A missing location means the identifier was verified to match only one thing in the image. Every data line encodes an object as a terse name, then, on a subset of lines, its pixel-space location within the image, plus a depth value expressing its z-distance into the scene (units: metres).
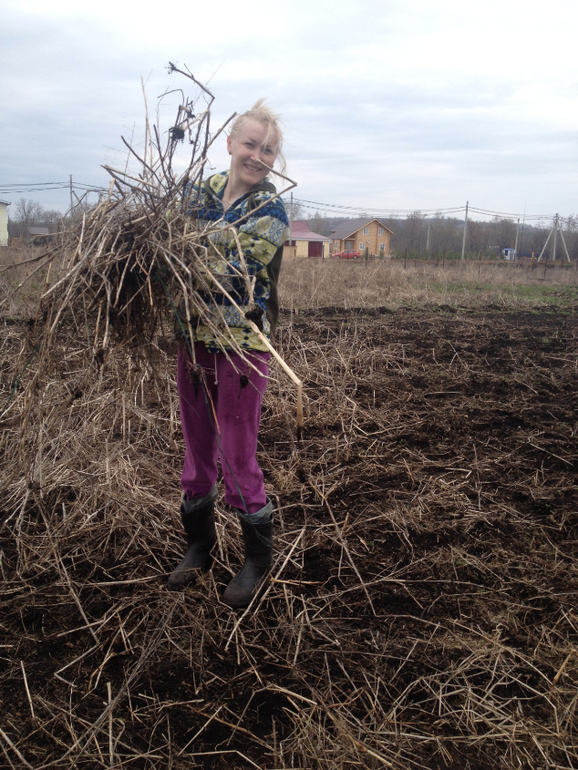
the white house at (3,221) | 38.67
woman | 1.80
